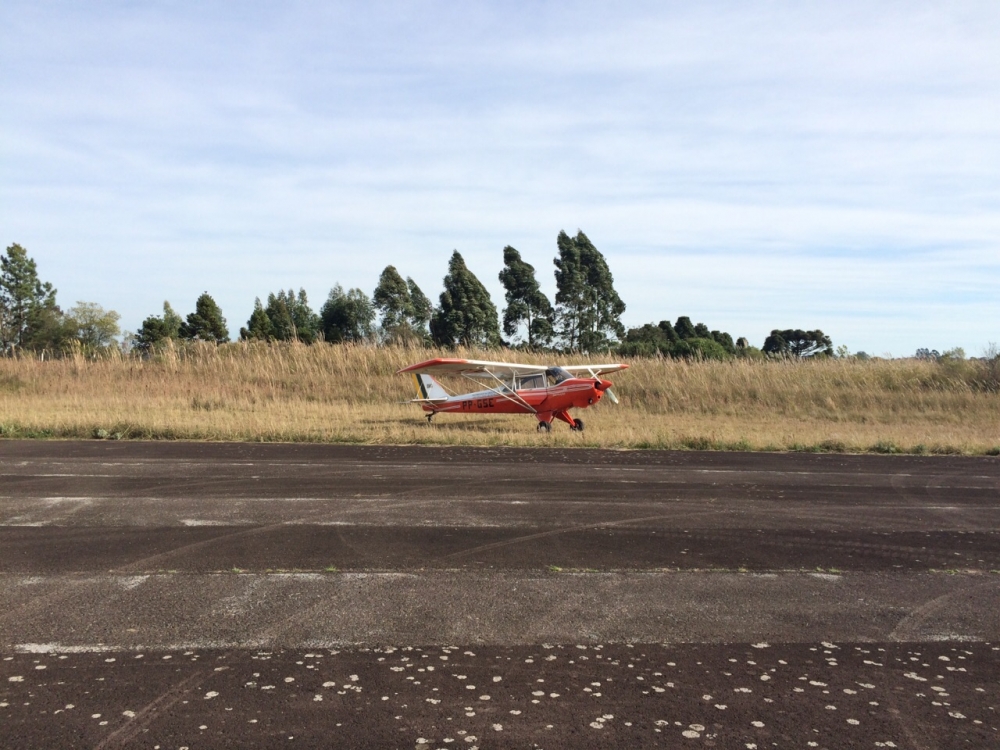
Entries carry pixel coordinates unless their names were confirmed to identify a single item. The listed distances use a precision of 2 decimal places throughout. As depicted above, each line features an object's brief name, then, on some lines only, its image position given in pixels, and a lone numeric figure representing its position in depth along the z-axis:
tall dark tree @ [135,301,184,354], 59.41
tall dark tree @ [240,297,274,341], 62.66
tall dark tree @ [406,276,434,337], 58.94
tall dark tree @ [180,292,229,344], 60.56
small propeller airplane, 20.72
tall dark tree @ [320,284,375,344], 61.89
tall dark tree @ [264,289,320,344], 67.93
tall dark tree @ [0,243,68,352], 57.75
